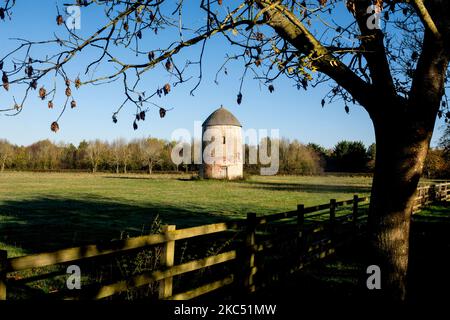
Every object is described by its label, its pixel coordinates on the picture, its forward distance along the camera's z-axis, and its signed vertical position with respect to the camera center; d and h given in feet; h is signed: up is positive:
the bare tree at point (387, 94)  16.16 +3.29
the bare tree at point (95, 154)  322.49 +9.96
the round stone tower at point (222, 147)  189.57 +10.06
